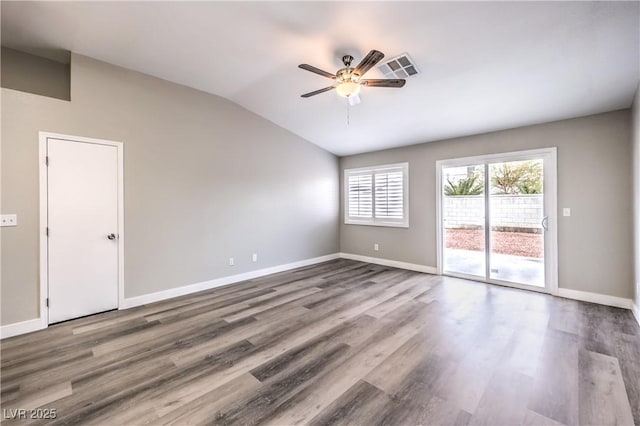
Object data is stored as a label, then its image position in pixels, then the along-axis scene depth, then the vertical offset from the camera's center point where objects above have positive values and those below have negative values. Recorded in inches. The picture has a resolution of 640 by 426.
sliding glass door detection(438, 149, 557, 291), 159.8 -3.7
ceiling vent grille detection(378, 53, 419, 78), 117.0 +67.6
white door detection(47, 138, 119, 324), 121.9 -6.6
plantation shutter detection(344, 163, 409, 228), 223.5 +16.1
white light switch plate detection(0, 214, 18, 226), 109.7 -2.2
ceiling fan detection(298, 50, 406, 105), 102.5 +54.3
